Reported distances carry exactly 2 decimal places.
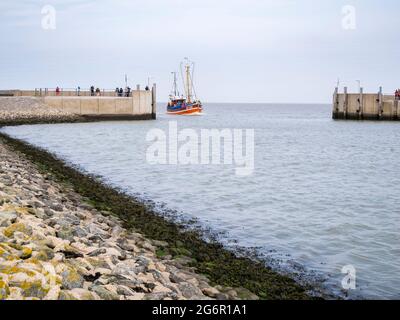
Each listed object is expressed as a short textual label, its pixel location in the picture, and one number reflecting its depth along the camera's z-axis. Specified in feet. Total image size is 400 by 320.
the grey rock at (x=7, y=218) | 27.85
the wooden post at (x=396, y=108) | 234.54
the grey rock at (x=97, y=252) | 26.68
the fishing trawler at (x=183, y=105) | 339.77
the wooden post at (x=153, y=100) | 227.61
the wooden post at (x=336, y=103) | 245.04
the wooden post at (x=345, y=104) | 239.62
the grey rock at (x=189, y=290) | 24.39
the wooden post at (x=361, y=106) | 236.34
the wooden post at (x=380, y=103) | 229.06
